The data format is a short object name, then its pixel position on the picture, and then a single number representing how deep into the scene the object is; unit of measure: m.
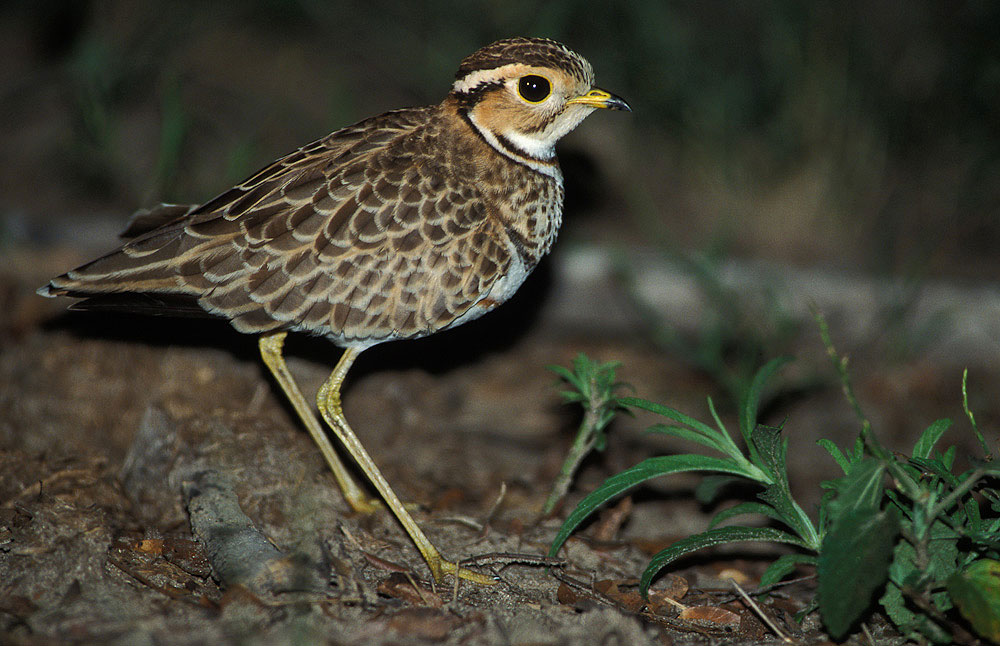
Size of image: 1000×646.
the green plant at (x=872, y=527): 5.37
